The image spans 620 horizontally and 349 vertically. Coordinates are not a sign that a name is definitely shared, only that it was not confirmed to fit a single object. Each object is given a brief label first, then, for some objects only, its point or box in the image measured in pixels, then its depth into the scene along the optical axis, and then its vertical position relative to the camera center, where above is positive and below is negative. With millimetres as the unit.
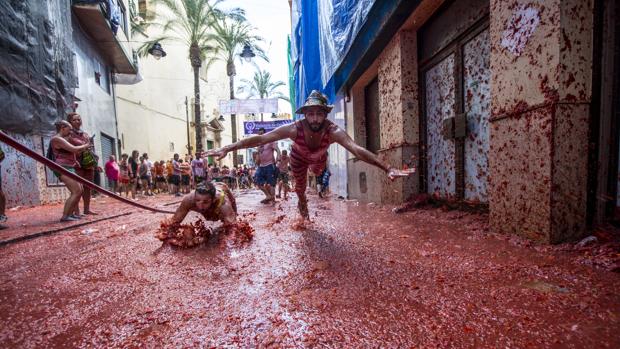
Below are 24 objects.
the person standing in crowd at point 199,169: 12031 -332
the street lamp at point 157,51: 14053 +5267
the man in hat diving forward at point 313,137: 3248 +233
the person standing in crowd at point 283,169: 9366 -366
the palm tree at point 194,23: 15984 +7837
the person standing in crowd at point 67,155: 4539 +174
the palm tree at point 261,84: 33344 +8208
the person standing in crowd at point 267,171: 7453 -324
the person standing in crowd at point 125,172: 10773 -329
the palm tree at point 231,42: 20531 +8181
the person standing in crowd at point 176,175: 12242 -553
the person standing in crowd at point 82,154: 4910 +188
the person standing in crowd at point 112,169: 9695 -167
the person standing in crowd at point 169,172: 13264 -452
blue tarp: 5050 +2516
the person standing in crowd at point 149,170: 12259 -316
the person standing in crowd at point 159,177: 14367 -702
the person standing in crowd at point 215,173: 14886 -686
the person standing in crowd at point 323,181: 9422 -805
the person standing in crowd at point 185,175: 13256 -624
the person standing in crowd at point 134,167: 11406 -149
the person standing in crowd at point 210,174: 14191 -659
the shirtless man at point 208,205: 3211 -495
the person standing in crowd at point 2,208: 4518 -608
